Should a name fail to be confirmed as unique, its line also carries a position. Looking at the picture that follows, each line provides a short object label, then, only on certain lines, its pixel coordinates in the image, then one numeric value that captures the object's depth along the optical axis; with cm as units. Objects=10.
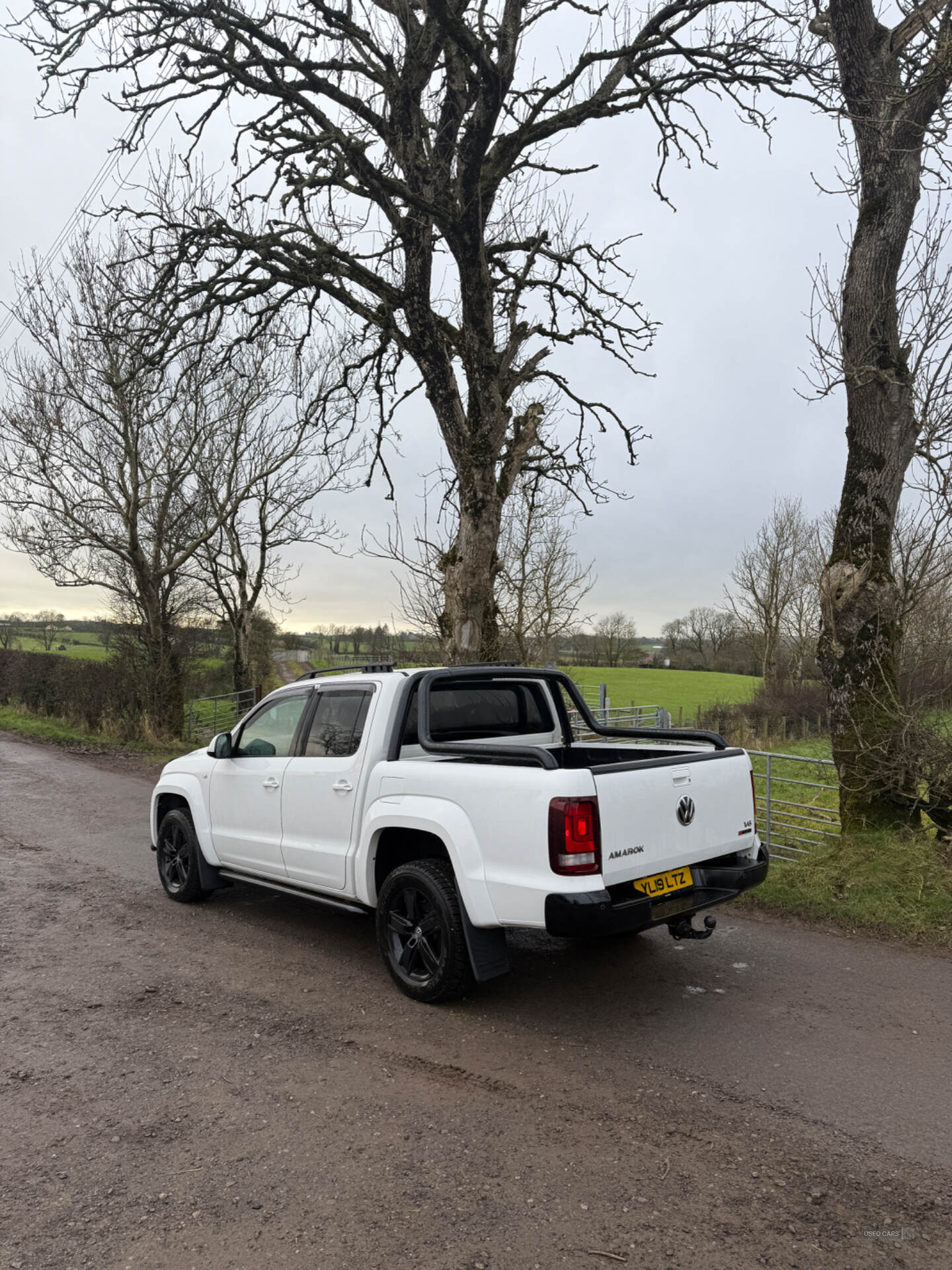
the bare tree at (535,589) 1931
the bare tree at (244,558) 2452
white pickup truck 418
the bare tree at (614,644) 4728
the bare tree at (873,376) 738
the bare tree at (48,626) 2938
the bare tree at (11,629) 3084
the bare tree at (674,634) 5725
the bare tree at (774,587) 3603
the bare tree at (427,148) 867
